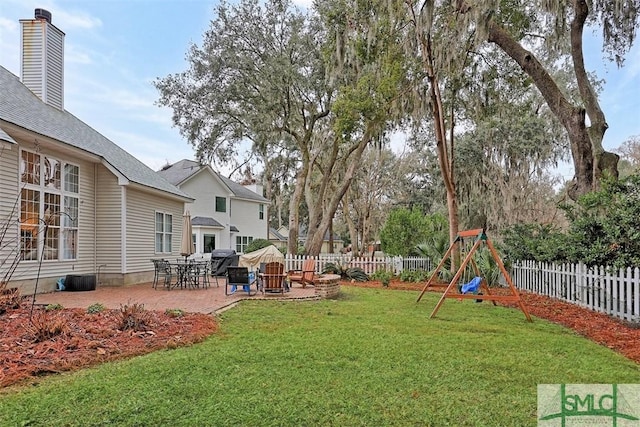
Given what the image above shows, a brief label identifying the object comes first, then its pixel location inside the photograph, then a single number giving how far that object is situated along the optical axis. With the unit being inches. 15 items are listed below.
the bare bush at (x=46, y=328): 203.8
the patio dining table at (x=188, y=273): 458.9
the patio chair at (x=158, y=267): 468.1
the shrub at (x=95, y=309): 281.4
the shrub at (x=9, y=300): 265.6
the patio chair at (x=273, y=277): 402.6
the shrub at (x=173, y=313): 273.6
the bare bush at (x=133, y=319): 231.1
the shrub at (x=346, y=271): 585.9
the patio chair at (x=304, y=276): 465.2
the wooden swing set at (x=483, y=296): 282.4
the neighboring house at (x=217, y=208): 1011.9
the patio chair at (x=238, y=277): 393.1
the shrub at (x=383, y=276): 523.2
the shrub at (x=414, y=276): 569.6
